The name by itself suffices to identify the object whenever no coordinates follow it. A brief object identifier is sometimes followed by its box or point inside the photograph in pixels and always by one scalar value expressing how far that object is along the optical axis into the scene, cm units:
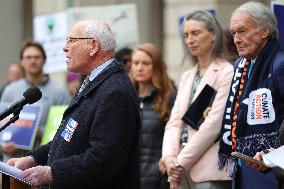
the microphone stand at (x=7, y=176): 654
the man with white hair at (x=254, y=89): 710
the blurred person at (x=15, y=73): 1581
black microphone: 668
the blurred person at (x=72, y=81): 1213
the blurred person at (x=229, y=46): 902
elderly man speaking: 656
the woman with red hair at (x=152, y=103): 951
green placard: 1050
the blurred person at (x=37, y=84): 1113
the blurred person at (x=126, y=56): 1151
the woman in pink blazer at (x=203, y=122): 824
